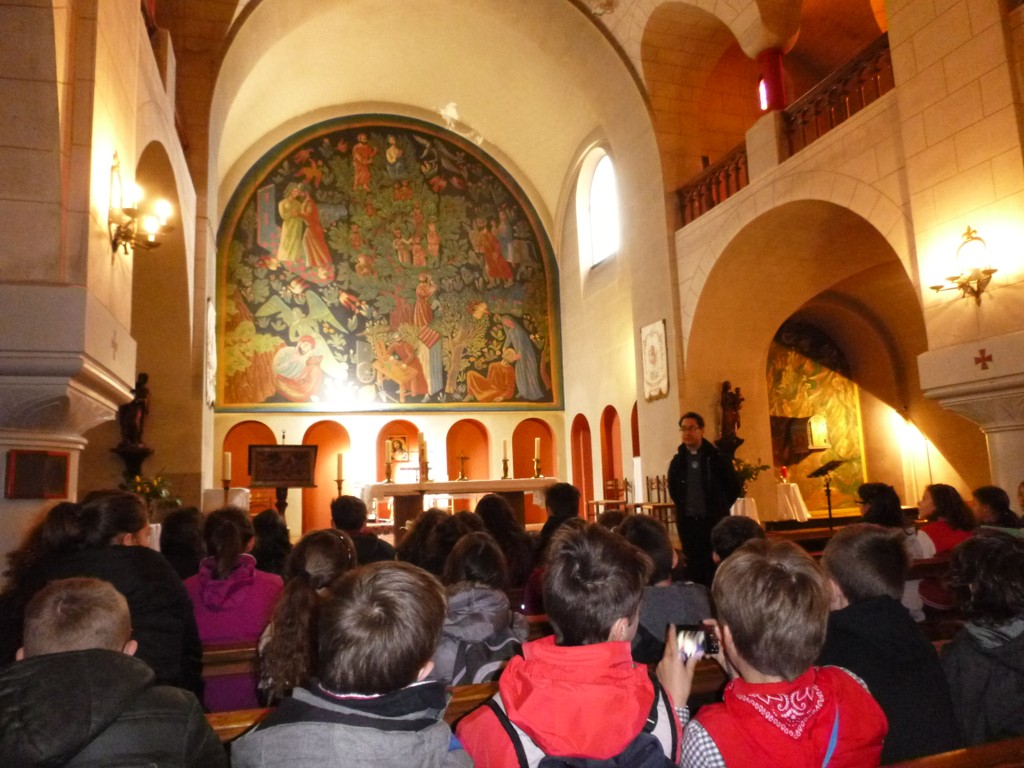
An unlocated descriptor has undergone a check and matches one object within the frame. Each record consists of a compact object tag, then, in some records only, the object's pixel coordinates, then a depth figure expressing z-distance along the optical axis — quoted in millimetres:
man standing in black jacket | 5555
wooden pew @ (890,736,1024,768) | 1567
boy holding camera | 1491
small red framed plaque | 3781
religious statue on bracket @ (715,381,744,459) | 9188
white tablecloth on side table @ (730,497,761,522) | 8883
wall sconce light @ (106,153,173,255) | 4465
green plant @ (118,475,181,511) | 7012
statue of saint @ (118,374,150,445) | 7449
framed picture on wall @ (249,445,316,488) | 8766
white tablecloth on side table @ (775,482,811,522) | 10312
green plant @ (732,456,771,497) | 9258
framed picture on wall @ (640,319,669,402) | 10000
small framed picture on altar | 14367
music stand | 8859
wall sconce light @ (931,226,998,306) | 5375
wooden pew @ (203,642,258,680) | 2764
